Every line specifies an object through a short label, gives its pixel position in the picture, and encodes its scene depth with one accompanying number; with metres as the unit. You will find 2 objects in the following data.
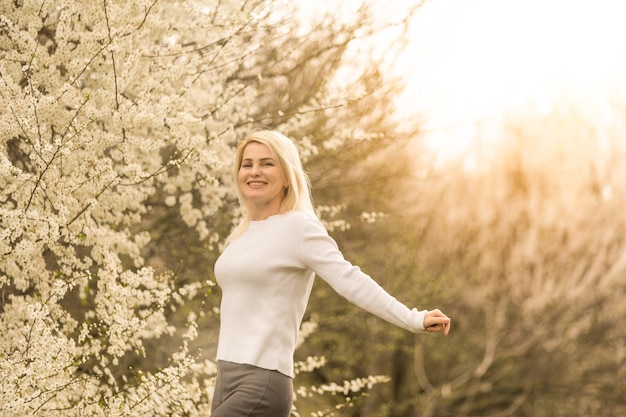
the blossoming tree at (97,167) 8.95
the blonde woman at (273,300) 5.16
